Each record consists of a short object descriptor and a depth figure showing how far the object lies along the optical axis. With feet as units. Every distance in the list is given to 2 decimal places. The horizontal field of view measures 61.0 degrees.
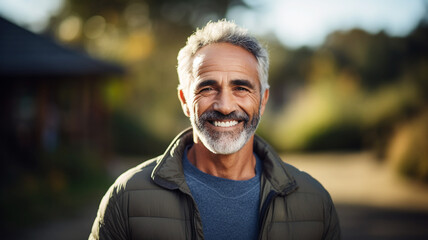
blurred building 33.01
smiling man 7.02
